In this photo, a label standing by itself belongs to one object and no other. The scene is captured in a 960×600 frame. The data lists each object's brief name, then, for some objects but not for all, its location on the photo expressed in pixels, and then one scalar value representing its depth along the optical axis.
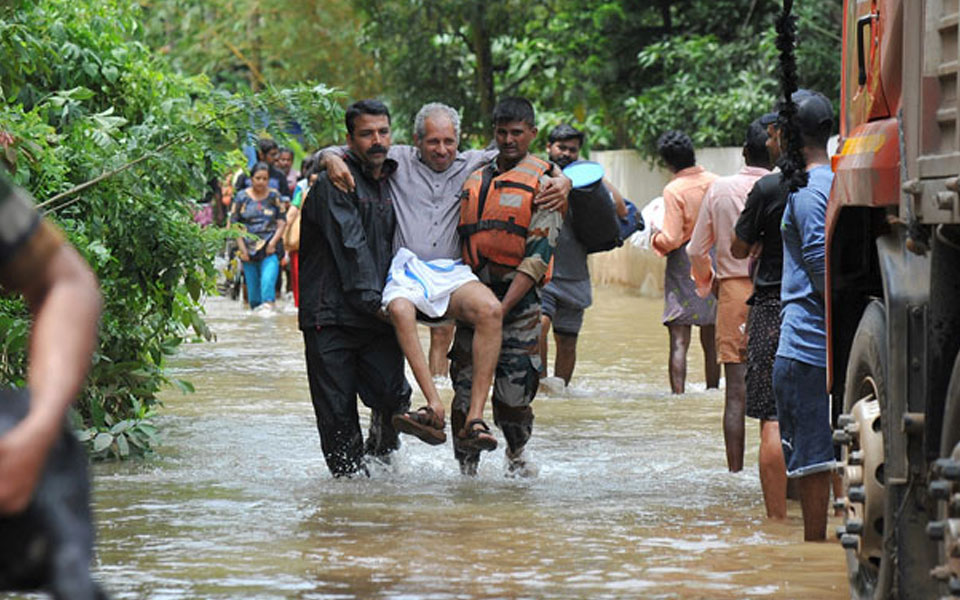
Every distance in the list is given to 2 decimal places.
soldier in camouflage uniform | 16.65
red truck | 9.12
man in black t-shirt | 14.52
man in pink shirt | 16.89
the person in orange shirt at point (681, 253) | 22.90
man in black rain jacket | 16.54
